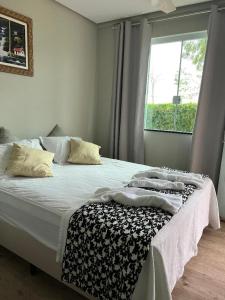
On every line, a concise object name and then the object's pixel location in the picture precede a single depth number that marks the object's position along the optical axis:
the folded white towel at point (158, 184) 1.97
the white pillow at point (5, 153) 2.32
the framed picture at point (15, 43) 2.53
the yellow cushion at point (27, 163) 2.26
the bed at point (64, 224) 1.25
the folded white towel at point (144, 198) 1.59
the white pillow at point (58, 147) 2.86
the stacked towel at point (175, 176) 2.16
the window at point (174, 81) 3.20
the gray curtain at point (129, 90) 3.37
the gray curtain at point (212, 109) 2.82
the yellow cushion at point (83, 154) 2.89
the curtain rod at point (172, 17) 2.91
